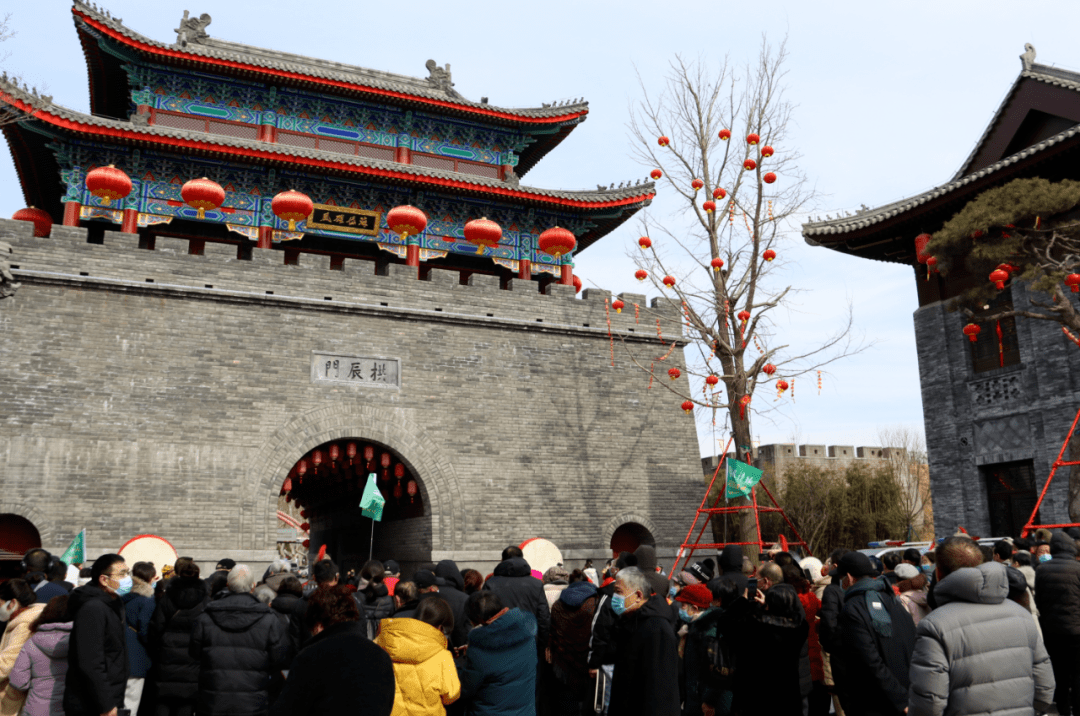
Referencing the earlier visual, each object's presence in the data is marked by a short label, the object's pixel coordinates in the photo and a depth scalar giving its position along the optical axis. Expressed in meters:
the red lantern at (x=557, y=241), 15.30
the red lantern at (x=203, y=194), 12.99
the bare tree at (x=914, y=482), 30.05
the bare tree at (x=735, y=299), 12.05
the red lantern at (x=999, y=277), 10.80
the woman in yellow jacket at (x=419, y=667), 3.31
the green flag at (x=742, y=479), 10.99
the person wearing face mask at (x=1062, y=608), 5.45
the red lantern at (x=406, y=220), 14.13
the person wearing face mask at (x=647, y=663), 3.57
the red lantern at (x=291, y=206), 13.48
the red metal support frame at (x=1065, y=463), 9.89
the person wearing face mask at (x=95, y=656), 4.09
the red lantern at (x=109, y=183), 12.55
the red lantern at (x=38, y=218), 15.26
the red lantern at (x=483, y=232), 14.63
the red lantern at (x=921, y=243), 14.14
